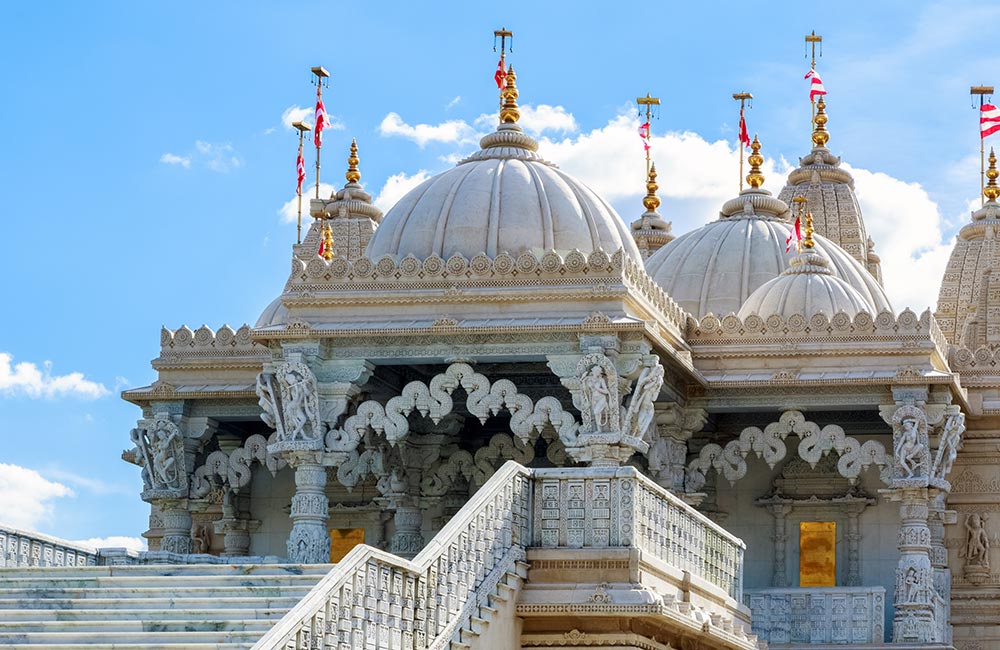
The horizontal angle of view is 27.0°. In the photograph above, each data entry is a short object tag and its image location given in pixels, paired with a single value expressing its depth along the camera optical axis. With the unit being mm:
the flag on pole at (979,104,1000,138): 35750
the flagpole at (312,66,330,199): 34688
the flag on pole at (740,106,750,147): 36838
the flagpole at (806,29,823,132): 37438
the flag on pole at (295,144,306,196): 36750
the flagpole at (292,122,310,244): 36500
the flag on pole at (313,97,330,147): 34438
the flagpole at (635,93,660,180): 38219
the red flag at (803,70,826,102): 36594
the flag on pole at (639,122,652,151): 38781
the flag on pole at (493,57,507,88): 28828
